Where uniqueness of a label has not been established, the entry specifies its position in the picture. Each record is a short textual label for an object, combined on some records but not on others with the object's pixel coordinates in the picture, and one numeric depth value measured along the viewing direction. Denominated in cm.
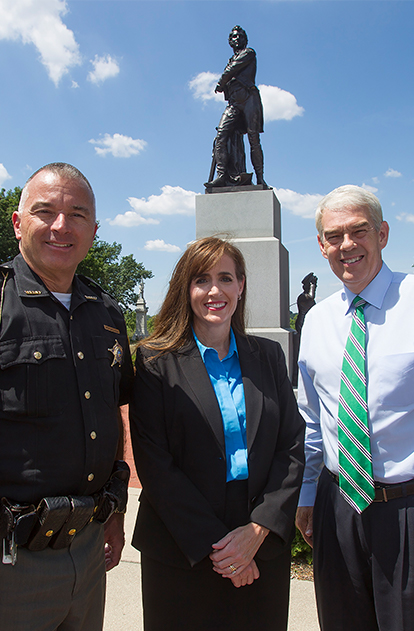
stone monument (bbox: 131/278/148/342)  3628
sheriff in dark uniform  149
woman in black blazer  178
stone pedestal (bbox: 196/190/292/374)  732
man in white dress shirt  175
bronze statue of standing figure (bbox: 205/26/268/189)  773
